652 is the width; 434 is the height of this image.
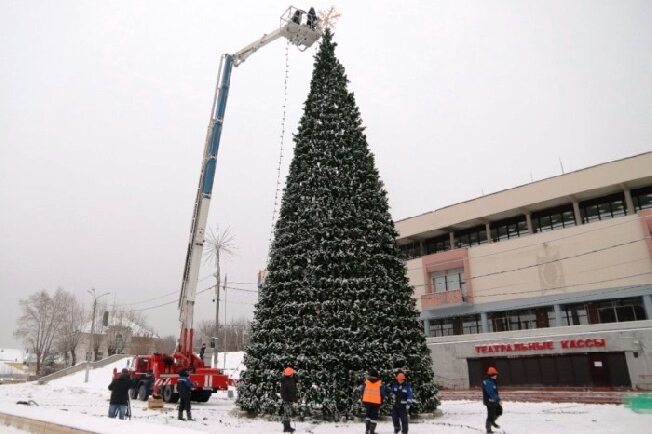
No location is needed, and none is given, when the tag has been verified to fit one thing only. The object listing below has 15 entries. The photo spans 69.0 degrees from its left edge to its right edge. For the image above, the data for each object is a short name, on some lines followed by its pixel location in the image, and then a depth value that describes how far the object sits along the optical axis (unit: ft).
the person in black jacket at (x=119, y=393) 44.16
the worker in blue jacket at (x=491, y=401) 37.81
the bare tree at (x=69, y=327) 222.28
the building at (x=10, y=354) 466.70
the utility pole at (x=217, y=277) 129.70
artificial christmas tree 42.63
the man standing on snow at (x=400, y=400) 36.47
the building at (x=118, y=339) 255.70
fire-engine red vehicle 68.69
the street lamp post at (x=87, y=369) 139.74
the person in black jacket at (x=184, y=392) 46.62
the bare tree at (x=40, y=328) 209.77
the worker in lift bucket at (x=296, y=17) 70.13
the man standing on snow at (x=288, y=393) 37.09
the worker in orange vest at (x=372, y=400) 35.14
